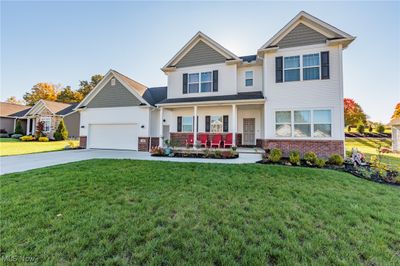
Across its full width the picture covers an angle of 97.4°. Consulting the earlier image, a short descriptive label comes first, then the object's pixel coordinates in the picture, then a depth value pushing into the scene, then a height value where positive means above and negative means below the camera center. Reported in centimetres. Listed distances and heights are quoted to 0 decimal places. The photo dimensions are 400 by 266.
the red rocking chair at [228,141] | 1212 -15
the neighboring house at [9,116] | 2801 +327
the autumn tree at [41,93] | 4166 +1061
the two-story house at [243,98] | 1020 +287
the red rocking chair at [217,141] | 1232 -16
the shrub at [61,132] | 2355 +71
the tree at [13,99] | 5242 +1132
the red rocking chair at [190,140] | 1327 -12
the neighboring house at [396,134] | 1702 +61
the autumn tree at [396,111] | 2949 +499
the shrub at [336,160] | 870 -101
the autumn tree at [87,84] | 4041 +1246
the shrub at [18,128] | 2642 +135
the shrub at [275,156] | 888 -86
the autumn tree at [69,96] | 3972 +939
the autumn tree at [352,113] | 2903 +446
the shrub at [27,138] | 2241 -12
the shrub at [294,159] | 859 -98
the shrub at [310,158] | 862 -94
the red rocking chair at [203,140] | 1270 -11
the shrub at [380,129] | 2921 +186
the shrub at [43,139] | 2237 -23
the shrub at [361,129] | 3037 +192
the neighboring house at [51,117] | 2558 +303
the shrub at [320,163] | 824 -110
